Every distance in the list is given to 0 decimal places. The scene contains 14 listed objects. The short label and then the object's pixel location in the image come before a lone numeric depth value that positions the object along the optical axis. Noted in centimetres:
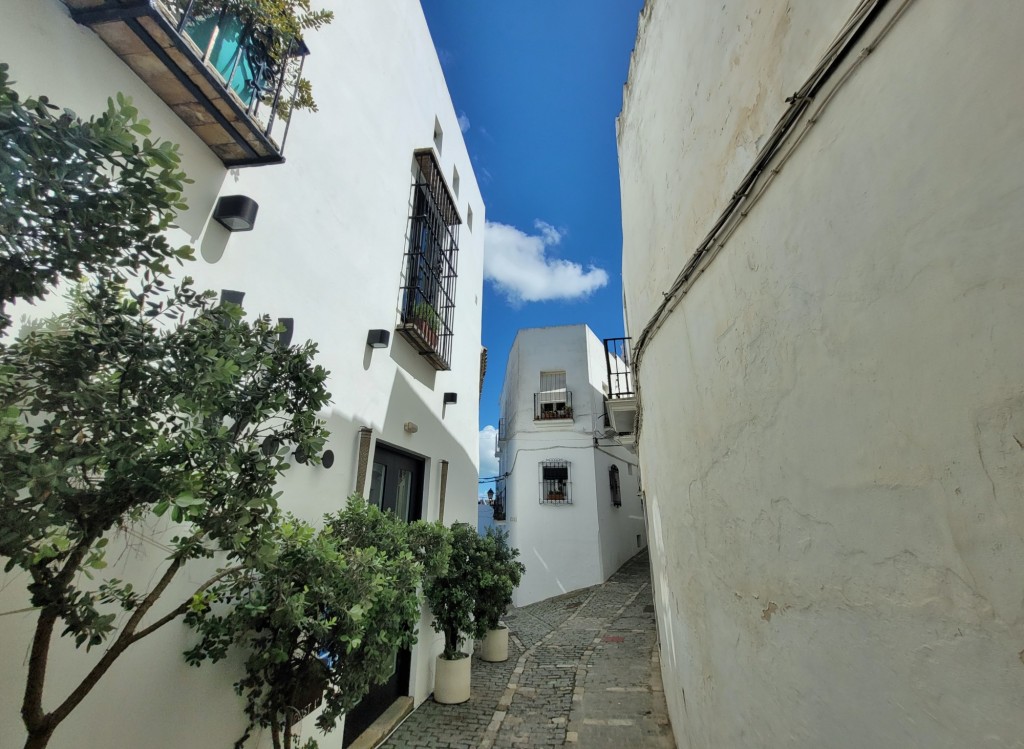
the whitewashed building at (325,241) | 199
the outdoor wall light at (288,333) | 314
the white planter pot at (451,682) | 502
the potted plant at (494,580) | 560
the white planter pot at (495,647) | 658
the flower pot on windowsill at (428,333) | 531
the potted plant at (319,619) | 218
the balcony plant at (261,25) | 236
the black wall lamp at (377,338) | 438
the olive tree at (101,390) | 111
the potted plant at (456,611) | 505
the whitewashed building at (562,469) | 1200
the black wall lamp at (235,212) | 268
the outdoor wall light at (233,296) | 266
